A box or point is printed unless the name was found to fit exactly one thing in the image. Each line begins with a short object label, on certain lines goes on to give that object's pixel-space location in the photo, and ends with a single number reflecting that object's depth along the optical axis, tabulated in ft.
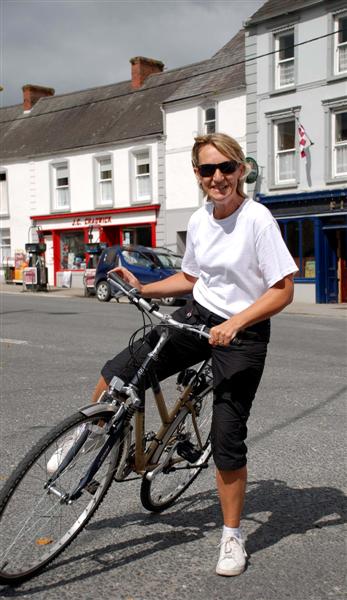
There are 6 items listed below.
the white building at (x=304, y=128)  72.95
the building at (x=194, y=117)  84.07
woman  10.67
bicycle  10.25
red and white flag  73.77
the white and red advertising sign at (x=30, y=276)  92.68
